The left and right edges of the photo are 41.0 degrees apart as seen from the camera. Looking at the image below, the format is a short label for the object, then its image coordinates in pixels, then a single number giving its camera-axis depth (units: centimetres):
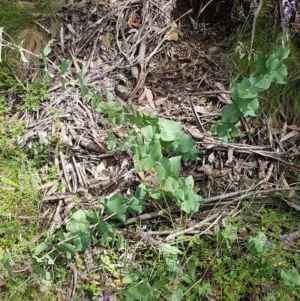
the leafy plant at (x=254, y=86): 139
